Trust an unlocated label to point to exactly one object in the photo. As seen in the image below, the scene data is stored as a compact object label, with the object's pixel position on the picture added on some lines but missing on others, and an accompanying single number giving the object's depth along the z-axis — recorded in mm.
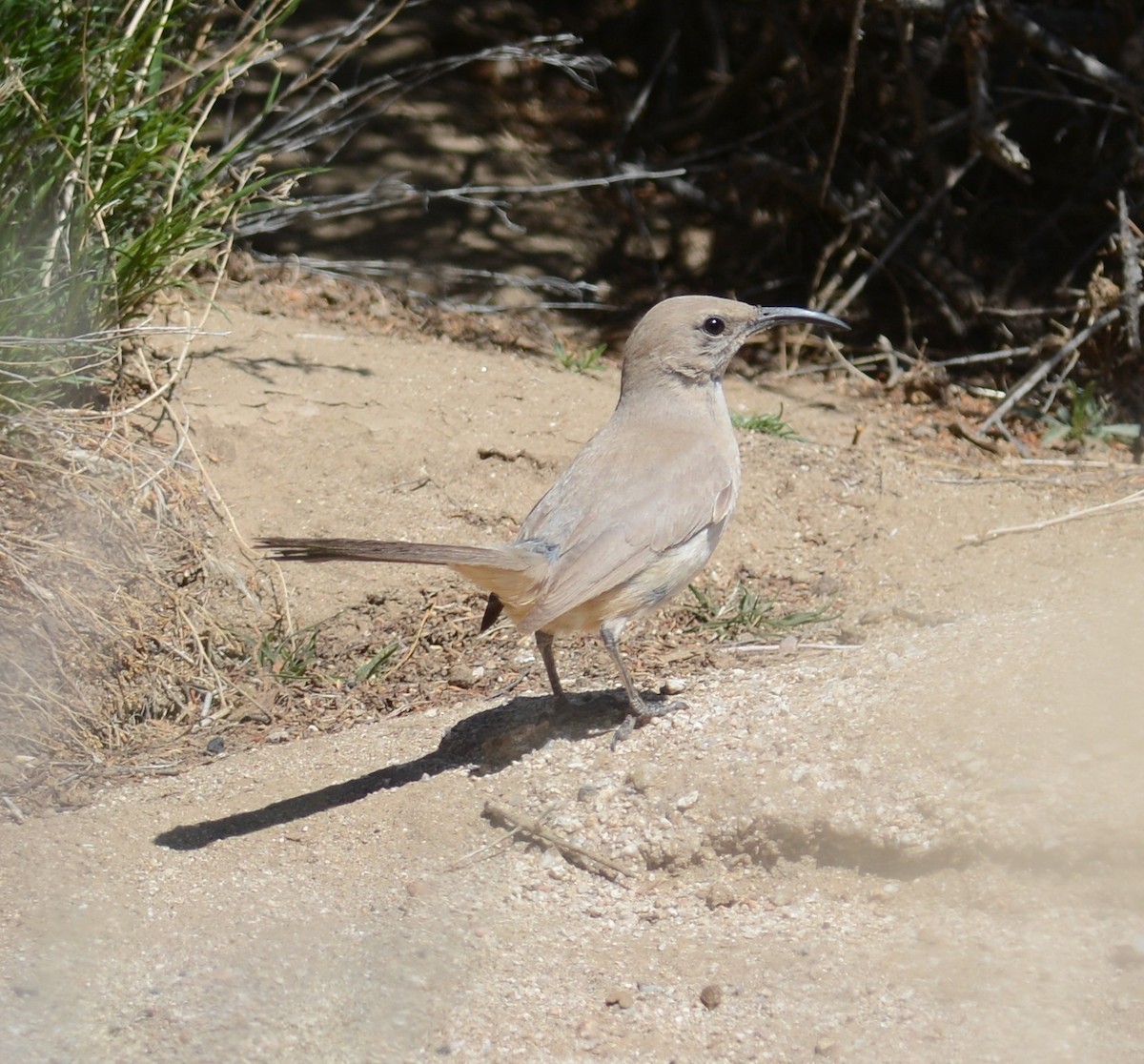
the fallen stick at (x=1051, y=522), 11398
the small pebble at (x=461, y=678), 10375
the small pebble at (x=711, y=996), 6172
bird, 8445
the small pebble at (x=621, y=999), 6258
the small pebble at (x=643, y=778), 7781
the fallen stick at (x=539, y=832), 7531
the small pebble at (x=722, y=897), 7172
